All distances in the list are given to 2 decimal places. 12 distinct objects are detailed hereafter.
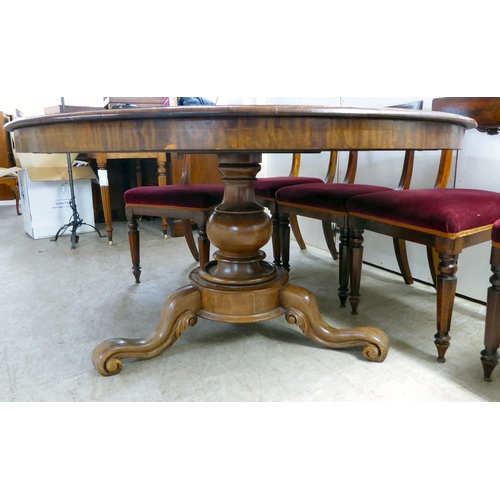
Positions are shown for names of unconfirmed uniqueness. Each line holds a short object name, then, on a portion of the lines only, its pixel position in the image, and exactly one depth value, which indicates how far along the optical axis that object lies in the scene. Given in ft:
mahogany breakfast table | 2.81
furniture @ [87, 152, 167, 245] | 9.55
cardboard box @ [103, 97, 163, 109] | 11.37
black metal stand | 9.66
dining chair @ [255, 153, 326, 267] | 6.95
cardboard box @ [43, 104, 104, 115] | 10.98
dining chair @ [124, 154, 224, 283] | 5.97
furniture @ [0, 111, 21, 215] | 12.36
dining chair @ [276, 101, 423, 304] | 5.42
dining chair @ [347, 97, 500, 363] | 3.97
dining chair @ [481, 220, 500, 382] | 3.69
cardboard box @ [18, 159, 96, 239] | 10.27
